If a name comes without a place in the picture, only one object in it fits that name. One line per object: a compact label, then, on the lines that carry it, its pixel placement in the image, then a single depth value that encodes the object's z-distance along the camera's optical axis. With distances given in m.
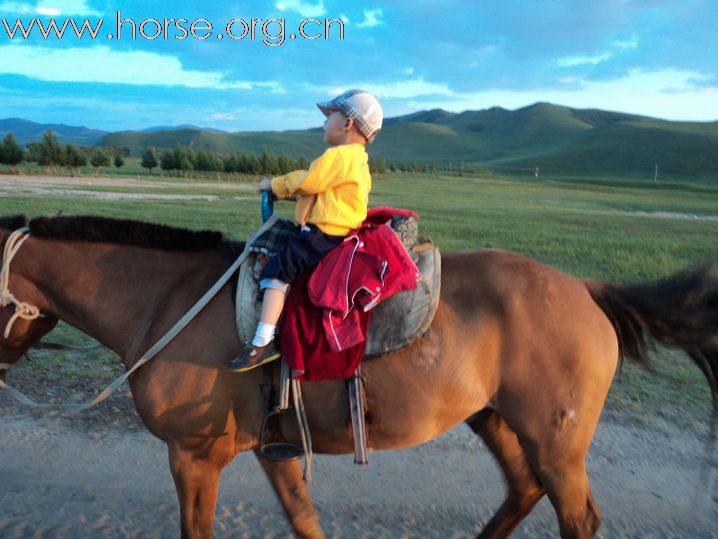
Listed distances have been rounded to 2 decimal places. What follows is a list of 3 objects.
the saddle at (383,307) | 2.88
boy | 2.81
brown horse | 2.92
